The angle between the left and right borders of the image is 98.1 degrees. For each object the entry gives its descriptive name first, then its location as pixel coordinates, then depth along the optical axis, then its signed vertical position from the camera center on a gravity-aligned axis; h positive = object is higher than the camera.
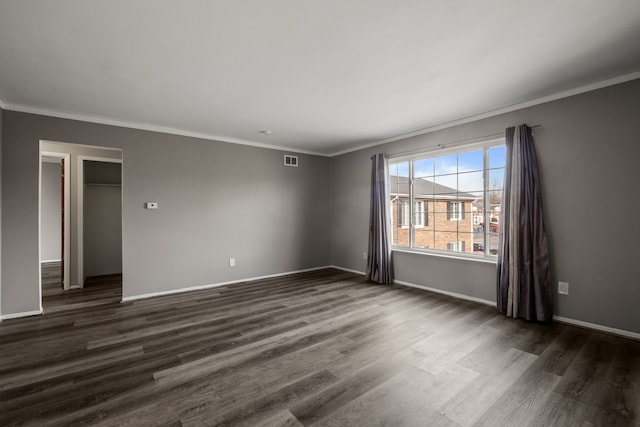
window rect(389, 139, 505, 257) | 3.79 +0.21
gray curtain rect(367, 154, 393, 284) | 4.86 -0.31
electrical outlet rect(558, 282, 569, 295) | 3.08 -0.85
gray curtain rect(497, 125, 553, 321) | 3.14 -0.33
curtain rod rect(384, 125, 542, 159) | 3.66 +1.01
